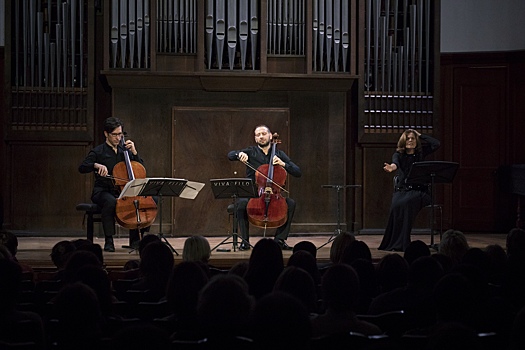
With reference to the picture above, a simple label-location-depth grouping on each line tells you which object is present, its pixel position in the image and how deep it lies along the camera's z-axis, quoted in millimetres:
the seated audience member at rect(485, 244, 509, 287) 9135
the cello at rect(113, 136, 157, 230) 14962
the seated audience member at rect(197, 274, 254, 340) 5449
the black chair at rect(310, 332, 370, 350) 5608
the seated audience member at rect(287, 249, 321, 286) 8976
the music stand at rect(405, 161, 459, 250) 15339
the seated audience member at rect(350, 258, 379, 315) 8773
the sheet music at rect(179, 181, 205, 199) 14703
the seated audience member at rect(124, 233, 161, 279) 10434
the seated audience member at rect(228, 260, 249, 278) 9056
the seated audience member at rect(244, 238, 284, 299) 8533
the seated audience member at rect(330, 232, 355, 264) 10899
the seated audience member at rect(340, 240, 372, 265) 10064
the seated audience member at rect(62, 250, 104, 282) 8591
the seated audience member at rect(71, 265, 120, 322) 7329
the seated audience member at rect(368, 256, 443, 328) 7641
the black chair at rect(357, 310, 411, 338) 6995
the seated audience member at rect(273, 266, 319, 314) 6919
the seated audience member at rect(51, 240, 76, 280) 11007
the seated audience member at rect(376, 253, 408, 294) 8765
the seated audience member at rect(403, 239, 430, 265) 10536
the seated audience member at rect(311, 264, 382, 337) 6480
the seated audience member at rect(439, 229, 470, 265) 10775
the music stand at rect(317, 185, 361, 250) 16303
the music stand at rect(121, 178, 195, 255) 14164
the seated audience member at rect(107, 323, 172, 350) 4524
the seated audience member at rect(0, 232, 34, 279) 11617
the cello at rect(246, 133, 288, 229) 15630
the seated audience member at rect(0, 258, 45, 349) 6139
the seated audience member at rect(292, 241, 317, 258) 11292
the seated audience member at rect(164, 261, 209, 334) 6861
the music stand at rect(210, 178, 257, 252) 14715
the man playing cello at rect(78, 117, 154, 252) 15310
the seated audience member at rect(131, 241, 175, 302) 8693
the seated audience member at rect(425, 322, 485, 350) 4658
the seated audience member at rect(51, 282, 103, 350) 5634
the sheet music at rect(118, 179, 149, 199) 14178
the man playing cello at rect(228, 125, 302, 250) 16065
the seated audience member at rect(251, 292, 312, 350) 4974
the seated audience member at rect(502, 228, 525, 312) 8067
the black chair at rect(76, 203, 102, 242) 15383
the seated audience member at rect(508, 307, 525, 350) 4989
